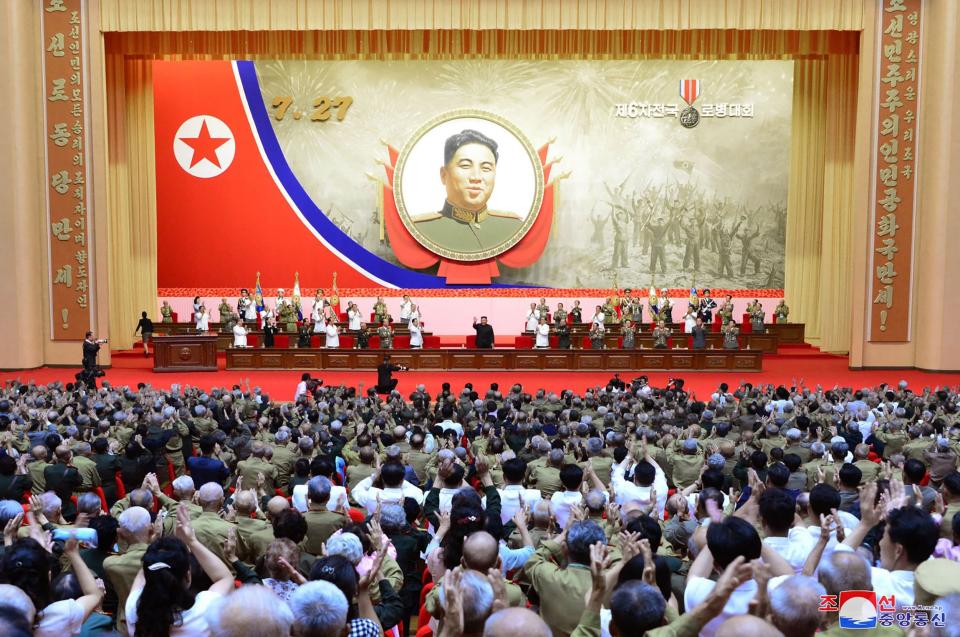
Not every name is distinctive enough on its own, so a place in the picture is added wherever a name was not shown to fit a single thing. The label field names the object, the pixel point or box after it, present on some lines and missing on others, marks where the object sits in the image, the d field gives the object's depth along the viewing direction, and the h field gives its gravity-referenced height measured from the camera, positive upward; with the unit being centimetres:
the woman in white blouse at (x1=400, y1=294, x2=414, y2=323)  1783 -115
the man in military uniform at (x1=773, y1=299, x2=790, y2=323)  1841 -120
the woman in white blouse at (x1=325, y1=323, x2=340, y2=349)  1619 -156
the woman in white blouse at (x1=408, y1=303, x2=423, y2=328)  1673 -119
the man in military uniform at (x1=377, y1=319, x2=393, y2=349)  1583 -152
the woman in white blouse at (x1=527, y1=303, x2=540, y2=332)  1691 -128
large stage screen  1897 +177
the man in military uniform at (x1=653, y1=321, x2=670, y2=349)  1556 -147
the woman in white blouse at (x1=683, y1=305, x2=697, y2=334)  1786 -136
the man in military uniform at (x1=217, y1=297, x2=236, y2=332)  1765 -131
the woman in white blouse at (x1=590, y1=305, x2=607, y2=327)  1672 -122
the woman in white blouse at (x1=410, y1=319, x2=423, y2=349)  1630 -154
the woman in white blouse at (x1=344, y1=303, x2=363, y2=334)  1748 -132
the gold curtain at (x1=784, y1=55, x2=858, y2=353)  1727 +116
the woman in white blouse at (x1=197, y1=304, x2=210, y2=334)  1769 -140
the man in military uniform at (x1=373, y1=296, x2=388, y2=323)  1762 -120
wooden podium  1448 -172
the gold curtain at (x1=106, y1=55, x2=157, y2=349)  1738 +111
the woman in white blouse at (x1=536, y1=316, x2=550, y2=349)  1634 -153
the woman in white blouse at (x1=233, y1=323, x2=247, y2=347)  1609 -157
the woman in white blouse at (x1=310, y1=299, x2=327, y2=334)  1717 -131
